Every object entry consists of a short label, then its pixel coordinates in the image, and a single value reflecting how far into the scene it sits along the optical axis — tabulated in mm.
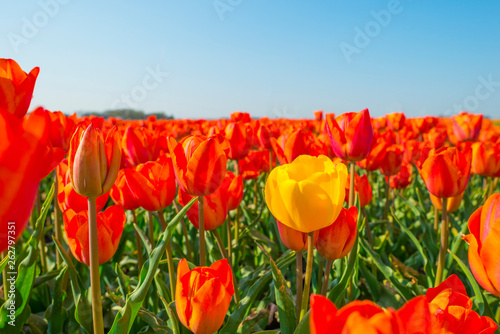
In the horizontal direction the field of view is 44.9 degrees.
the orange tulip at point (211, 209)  624
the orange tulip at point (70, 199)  568
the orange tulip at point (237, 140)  837
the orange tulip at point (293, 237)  527
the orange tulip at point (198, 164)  555
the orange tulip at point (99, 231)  543
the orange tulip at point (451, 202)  777
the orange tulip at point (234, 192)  683
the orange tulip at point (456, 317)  352
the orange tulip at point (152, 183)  600
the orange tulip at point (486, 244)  425
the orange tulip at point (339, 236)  529
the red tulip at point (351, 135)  676
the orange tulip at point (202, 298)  479
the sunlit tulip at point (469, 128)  1322
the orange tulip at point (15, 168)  201
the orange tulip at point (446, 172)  671
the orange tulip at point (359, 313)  280
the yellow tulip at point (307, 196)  475
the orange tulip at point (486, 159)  871
